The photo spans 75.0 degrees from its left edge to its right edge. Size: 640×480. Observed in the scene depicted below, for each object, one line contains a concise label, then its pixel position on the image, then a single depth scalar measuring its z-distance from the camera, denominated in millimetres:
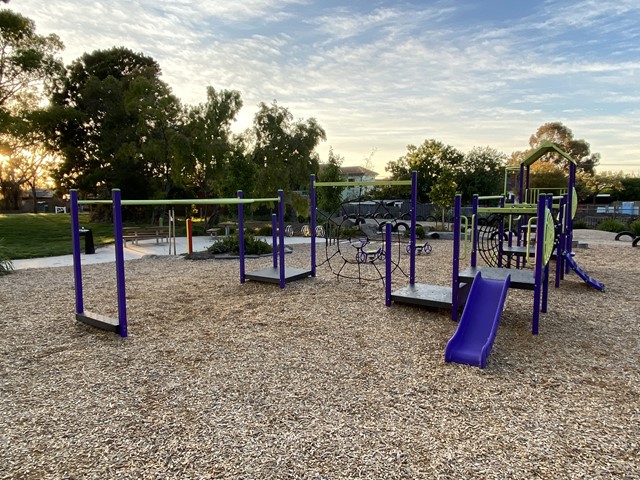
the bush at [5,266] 8391
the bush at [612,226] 17703
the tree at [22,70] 15859
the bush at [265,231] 16281
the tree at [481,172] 30250
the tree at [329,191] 17297
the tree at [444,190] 17734
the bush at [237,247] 10883
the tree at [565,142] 43156
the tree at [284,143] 18422
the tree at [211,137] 17672
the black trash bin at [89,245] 11563
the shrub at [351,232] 15441
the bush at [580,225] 19769
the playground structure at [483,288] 3918
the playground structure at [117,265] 4363
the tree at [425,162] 27438
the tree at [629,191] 31973
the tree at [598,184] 31422
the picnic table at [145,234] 12791
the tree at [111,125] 18406
